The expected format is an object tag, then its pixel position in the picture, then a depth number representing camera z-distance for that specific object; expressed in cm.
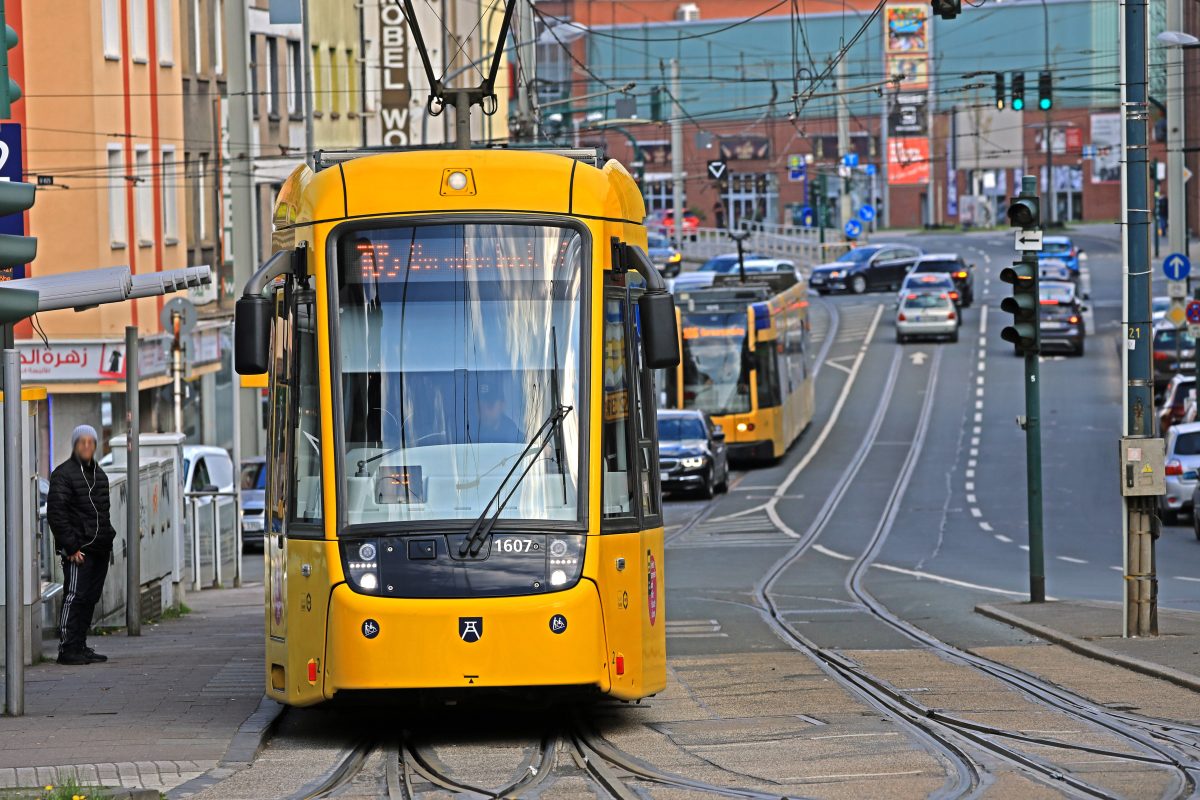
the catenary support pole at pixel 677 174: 9300
